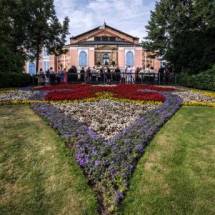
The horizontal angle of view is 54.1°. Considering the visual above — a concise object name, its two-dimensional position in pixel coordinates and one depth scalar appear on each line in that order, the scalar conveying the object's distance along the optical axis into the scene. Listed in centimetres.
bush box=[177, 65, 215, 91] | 1259
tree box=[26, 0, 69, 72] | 1989
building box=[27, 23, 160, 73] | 3595
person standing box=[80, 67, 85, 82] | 1614
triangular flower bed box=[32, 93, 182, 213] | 325
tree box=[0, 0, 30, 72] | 1524
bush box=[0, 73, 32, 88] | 1348
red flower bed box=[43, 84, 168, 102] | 818
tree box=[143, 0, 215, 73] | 1734
